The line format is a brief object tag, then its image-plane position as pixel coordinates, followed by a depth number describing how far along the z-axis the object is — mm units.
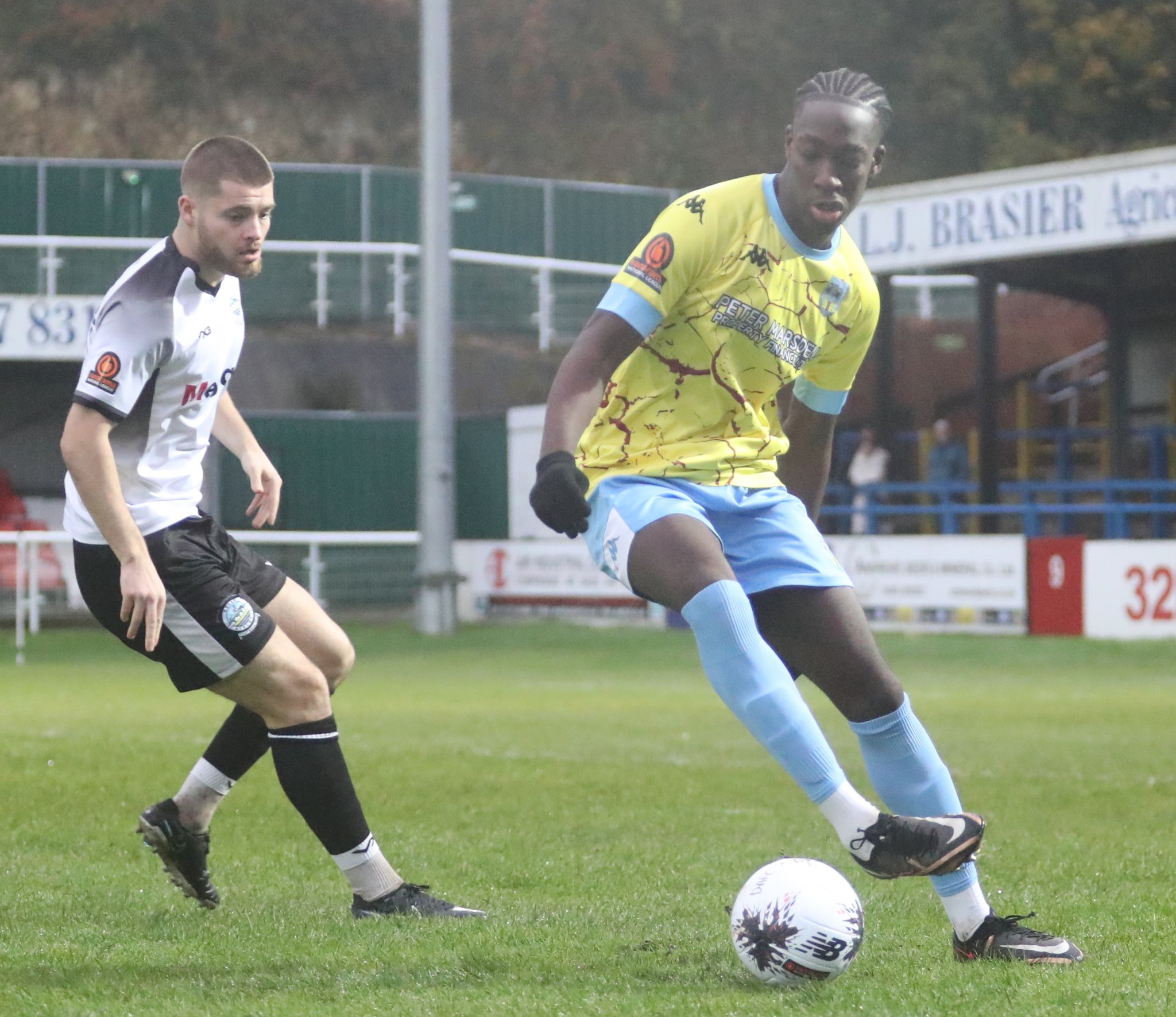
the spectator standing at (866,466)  23812
